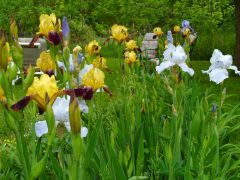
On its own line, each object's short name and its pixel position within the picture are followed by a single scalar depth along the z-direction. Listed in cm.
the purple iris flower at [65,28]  170
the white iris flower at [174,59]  249
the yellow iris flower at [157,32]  494
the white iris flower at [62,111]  164
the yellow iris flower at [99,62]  247
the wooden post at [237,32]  830
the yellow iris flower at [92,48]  235
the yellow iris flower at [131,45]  390
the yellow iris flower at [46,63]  205
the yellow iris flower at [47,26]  188
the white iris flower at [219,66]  274
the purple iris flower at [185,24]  466
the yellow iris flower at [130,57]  378
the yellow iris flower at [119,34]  324
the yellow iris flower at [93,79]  179
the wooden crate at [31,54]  871
